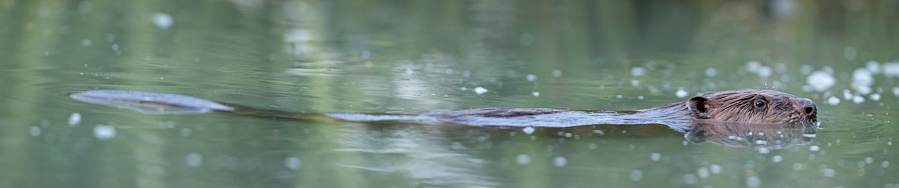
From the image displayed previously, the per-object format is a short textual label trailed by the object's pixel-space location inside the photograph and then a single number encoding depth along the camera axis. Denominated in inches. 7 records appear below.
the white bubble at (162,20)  692.1
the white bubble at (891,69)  611.5
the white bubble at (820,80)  530.1
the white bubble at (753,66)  625.3
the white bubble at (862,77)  557.7
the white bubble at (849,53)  736.3
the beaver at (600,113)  326.6
